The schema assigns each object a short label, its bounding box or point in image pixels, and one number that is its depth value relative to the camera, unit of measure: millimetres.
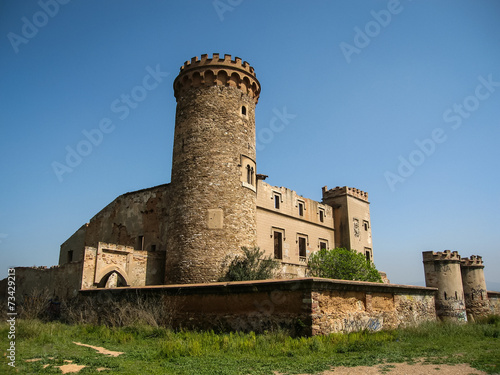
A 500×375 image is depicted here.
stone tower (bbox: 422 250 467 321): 30109
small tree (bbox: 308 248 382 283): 20781
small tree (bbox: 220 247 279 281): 17031
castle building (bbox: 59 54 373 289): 17703
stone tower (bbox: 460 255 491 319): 32938
